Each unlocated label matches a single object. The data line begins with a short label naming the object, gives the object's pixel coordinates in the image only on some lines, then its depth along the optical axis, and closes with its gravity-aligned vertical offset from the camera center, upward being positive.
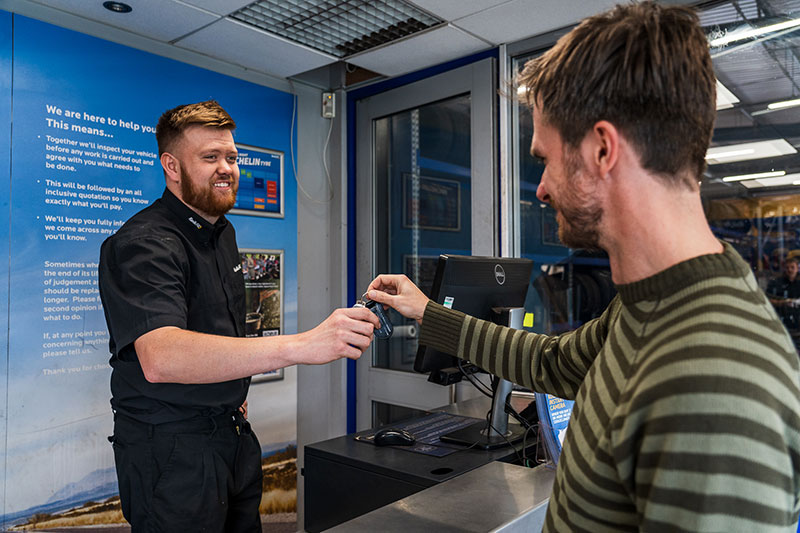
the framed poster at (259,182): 3.05 +0.59
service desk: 1.58 -0.51
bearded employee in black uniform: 1.44 -0.13
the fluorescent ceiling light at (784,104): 2.14 +0.69
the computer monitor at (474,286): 1.74 +0.02
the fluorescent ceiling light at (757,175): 2.18 +0.43
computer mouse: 1.81 -0.46
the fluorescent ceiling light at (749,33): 2.15 +0.98
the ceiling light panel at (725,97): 2.28 +0.75
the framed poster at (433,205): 3.14 +0.48
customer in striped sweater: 0.59 -0.03
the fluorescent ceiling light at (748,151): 2.17 +0.53
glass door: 2.98 +0.54
